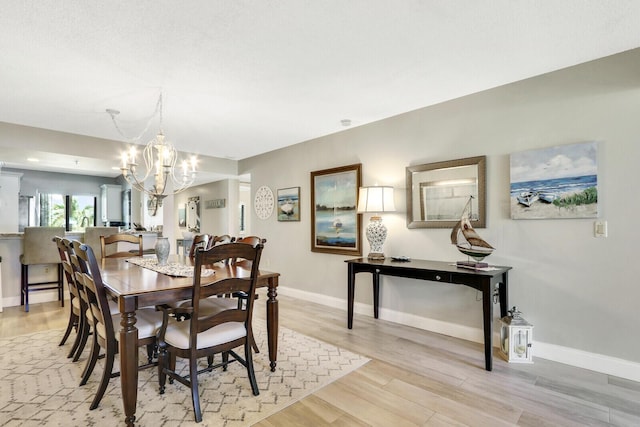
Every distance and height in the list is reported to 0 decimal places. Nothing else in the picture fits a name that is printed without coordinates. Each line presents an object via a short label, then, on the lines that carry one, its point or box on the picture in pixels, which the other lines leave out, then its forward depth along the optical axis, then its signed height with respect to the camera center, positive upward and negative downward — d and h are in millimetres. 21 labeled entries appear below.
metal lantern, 2525 -980
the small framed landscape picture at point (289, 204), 4836 +238
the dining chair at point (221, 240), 3321 -218
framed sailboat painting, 4035 +101
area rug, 1828 -1144
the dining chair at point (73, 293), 2455 -589
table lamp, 3455 +101
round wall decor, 5316 +292
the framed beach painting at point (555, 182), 2410 +281
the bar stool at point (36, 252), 4055 -404
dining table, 1710 -429
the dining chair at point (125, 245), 3227 -278
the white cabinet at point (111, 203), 7898 +443
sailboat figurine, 2668 -232
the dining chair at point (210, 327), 1807 -666
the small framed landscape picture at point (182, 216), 8970 +110
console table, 2402 -505
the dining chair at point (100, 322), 1851 -663
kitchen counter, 4215 -705
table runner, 2262 -382
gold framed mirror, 2979 +265
